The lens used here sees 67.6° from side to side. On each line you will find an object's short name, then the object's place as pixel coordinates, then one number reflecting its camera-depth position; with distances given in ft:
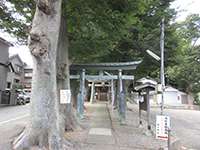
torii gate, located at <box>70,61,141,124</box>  30.20
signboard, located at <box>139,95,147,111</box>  24.94
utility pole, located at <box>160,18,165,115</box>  23.24
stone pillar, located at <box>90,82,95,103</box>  81.66
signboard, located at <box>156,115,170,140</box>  17.44
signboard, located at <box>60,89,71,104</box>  18.25
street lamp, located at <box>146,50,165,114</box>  23.20
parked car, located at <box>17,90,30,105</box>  59.96
